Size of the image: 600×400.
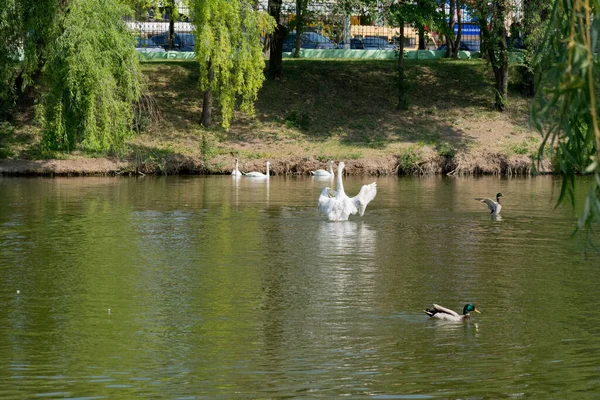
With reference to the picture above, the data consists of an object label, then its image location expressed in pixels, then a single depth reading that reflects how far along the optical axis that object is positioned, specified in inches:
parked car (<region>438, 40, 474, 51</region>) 2455.5
